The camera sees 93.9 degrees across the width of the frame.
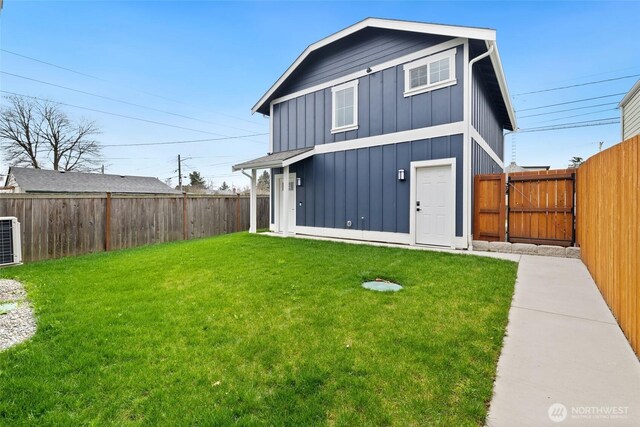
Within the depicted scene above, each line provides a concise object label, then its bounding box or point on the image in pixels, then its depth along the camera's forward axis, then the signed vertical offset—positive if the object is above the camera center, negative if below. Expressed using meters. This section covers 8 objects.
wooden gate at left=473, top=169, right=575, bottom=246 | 6.40 +0.07
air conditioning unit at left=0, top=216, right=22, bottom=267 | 5.95 -0.61
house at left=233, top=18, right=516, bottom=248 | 6.96 +2.18
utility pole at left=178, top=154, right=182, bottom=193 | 32.66 +4.13
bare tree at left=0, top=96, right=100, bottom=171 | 24.59 +6.57
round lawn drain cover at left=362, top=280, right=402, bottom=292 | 4.14 -1.09
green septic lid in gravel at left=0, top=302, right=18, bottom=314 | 3.72 -1.24
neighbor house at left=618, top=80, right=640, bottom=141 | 9.95 +3.57
